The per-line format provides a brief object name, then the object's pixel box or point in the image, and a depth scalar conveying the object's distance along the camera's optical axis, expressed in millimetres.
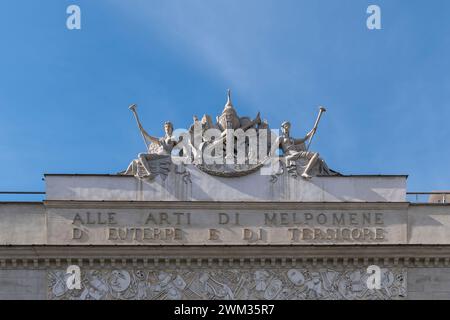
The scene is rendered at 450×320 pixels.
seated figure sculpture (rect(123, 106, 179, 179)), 32344
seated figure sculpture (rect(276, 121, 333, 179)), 32531
